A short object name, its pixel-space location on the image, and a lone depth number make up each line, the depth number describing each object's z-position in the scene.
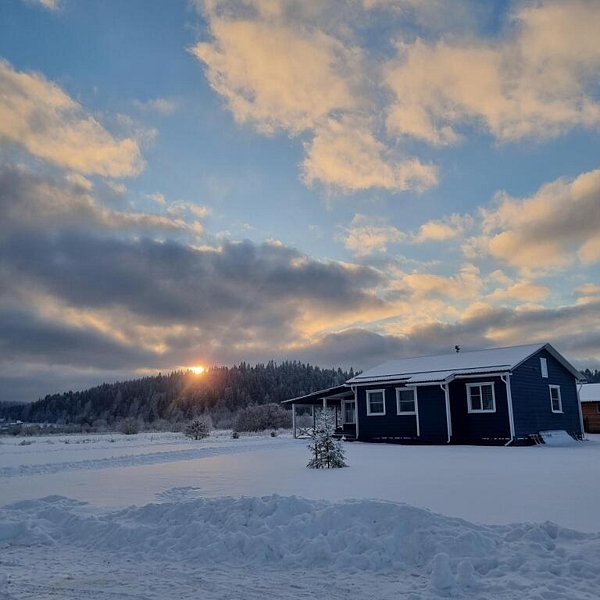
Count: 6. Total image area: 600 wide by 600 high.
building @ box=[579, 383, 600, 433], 37.19
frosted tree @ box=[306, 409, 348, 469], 15.50
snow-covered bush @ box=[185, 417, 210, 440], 40.76
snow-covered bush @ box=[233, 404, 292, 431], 60.19
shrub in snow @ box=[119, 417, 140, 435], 59.10
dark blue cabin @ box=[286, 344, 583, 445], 25.03
